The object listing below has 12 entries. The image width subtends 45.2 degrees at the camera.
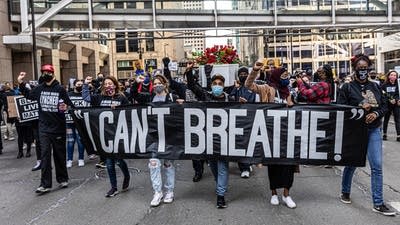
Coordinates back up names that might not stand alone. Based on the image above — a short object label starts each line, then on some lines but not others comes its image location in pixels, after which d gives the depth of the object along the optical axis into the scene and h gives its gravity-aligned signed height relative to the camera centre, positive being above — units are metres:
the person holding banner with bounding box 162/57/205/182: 7.71 -0.07
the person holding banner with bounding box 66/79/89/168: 9.88 -0.92
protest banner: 6.36 -0.71
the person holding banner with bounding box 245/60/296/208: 6.38 -1.23
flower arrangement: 10.28 +0.57
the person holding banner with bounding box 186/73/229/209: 6.32 -1.07
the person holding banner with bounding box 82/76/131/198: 7.25 -0.24
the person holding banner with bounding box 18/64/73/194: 7.57 -0.57
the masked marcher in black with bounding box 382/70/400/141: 12.74 -0.36
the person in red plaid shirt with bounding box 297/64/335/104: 8.45 -0.15
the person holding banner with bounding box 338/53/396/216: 5.85 -0.38
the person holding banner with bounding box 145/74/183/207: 6.60 -1.16
